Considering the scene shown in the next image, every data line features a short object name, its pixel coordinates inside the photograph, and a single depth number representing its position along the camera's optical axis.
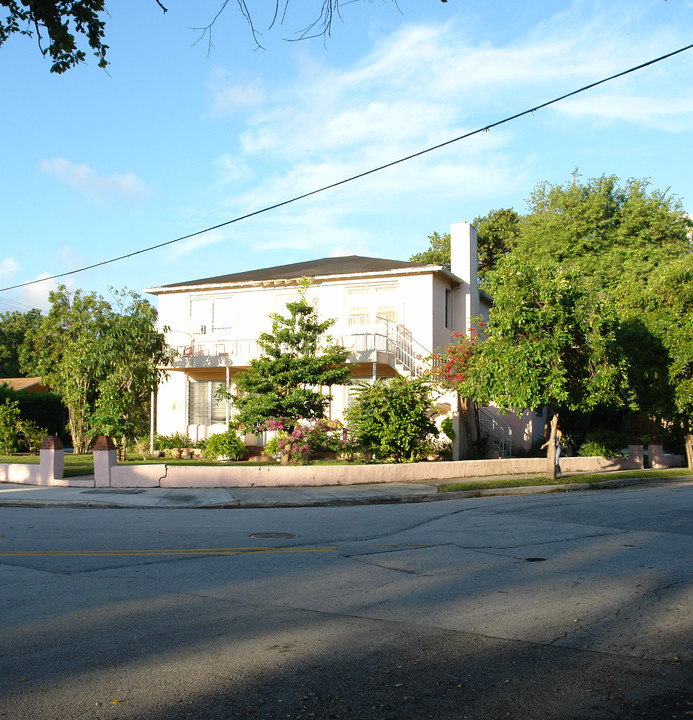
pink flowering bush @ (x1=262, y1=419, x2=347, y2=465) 20.55
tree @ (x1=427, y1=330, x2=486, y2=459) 21.53
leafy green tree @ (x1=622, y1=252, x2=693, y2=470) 23.38
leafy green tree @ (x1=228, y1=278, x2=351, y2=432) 20.73
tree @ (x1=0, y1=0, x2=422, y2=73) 6.84
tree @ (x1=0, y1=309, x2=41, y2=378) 53.75
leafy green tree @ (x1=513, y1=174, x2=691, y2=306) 36.31
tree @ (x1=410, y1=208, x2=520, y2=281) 46.06
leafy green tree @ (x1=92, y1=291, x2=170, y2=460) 24.00
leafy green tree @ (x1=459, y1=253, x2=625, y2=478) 18.66
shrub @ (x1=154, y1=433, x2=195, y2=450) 26.44
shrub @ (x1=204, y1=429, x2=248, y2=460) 23.69
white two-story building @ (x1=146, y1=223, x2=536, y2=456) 25.11
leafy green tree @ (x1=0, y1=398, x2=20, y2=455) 26.77
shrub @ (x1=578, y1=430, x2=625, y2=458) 25.55
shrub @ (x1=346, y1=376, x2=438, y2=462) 20.62
